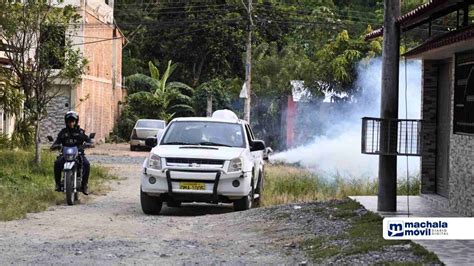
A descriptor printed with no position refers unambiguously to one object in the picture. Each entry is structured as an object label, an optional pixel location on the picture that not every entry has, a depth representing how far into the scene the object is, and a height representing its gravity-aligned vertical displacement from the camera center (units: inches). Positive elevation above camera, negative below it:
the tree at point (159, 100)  1840.6 +27.2
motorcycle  627.8 -43.6
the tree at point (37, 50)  858.8 +61.8
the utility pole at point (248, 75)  1351.9 +61.5
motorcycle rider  641.6 -20.2
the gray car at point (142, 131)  1512.1 -31.8
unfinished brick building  1555.1 +66.8
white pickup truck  577.0 -40.7
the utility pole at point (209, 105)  1759.4 +17.5
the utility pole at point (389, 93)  514.0 +13.4
